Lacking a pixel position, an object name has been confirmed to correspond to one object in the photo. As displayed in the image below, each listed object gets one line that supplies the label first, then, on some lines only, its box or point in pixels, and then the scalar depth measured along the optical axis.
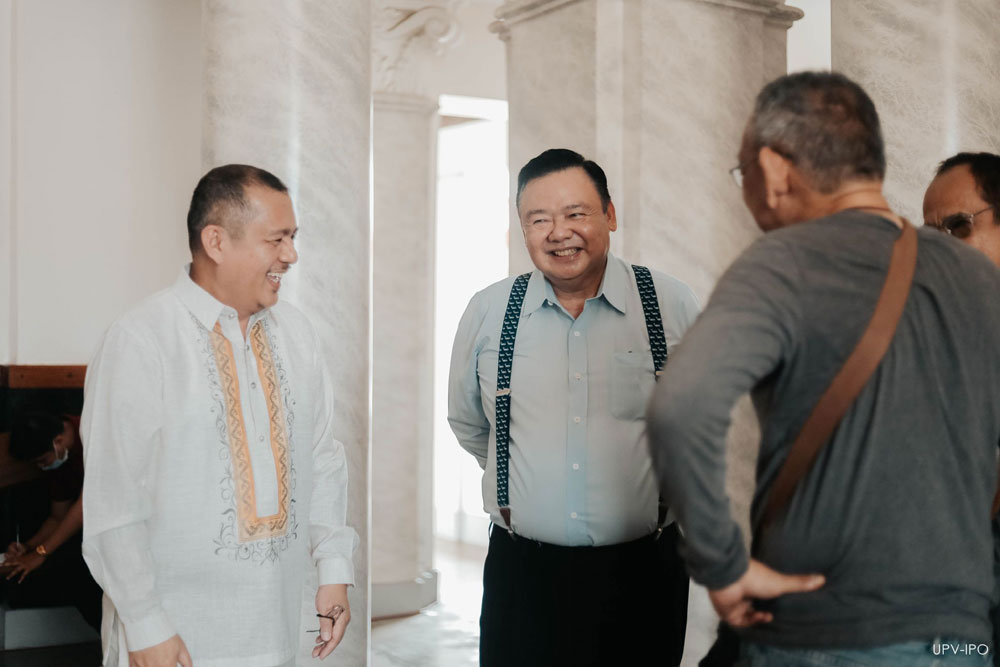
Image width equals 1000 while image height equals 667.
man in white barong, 2.31
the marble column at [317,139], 4.20
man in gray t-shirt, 1.74
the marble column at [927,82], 3.86
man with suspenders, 3.04
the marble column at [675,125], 4.79
